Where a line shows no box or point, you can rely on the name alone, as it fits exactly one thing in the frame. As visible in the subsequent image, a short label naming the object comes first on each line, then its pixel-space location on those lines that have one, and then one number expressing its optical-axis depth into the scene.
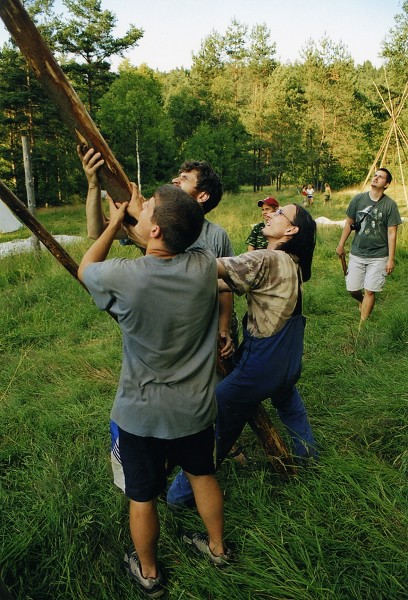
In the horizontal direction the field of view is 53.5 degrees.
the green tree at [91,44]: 25.39
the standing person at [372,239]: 4.85
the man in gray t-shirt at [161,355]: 1.44
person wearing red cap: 4.66
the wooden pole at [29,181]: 8.60
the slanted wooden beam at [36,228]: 1.78
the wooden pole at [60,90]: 1.28
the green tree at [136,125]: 24.12
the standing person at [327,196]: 23.53
